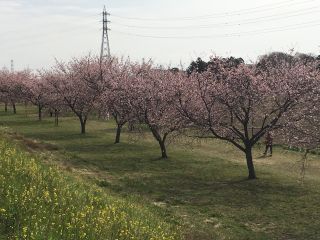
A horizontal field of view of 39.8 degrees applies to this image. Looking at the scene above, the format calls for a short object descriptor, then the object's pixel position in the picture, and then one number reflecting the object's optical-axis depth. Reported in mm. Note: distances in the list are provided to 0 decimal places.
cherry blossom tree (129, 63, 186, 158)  34138
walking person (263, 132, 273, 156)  31984
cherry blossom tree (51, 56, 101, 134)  53031
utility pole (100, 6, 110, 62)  100069
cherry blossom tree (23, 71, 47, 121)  67712
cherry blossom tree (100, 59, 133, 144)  41059
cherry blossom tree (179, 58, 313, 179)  28172
